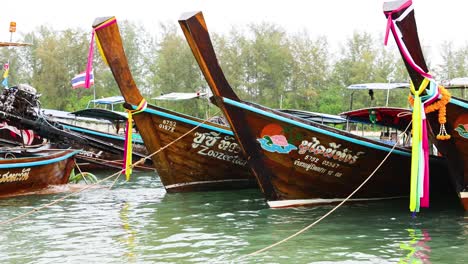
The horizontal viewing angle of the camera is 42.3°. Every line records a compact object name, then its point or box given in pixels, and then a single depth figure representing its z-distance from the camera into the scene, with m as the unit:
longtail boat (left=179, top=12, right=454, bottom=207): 8.85
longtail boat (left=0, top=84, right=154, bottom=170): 12.96
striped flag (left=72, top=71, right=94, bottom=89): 18.55
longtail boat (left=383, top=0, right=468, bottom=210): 6.95
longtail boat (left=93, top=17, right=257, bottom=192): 10.25
